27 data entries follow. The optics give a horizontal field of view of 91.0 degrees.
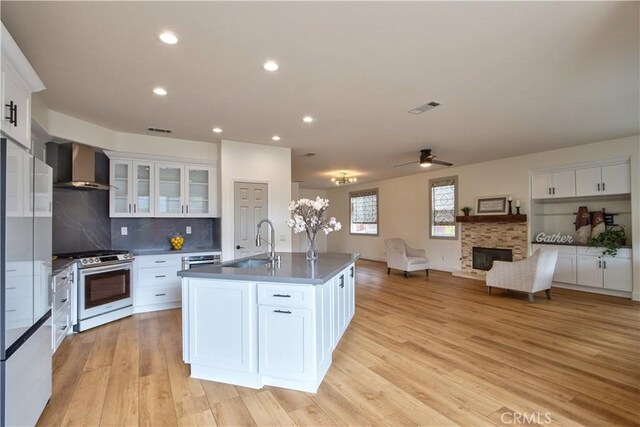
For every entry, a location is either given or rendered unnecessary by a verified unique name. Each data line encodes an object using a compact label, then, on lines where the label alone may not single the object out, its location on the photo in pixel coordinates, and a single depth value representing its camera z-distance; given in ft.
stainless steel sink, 10.76
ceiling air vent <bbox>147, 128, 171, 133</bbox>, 14.43
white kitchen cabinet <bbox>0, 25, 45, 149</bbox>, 5.86
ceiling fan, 18.20
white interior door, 16.35
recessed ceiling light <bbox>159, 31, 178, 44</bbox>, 7.14
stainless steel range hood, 13.14
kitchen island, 7.82
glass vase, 10.41
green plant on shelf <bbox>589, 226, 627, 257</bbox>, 16.80
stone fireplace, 20.97
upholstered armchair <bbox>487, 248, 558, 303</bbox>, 15.89
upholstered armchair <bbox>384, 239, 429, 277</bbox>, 23.17
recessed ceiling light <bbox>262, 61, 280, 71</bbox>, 8.54
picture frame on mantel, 21.88
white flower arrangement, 10.38
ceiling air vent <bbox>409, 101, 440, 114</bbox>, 11.50
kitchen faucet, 9.48
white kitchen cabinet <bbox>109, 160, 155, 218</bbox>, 14.96
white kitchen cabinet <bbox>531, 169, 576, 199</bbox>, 18.86
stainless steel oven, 12.19
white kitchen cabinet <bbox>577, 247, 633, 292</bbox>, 16.71
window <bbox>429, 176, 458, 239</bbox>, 25.25
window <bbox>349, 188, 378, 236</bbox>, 33.27
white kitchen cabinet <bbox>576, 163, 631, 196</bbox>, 16.95
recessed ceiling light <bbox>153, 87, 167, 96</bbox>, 10.14
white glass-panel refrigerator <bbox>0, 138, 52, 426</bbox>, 5.27
